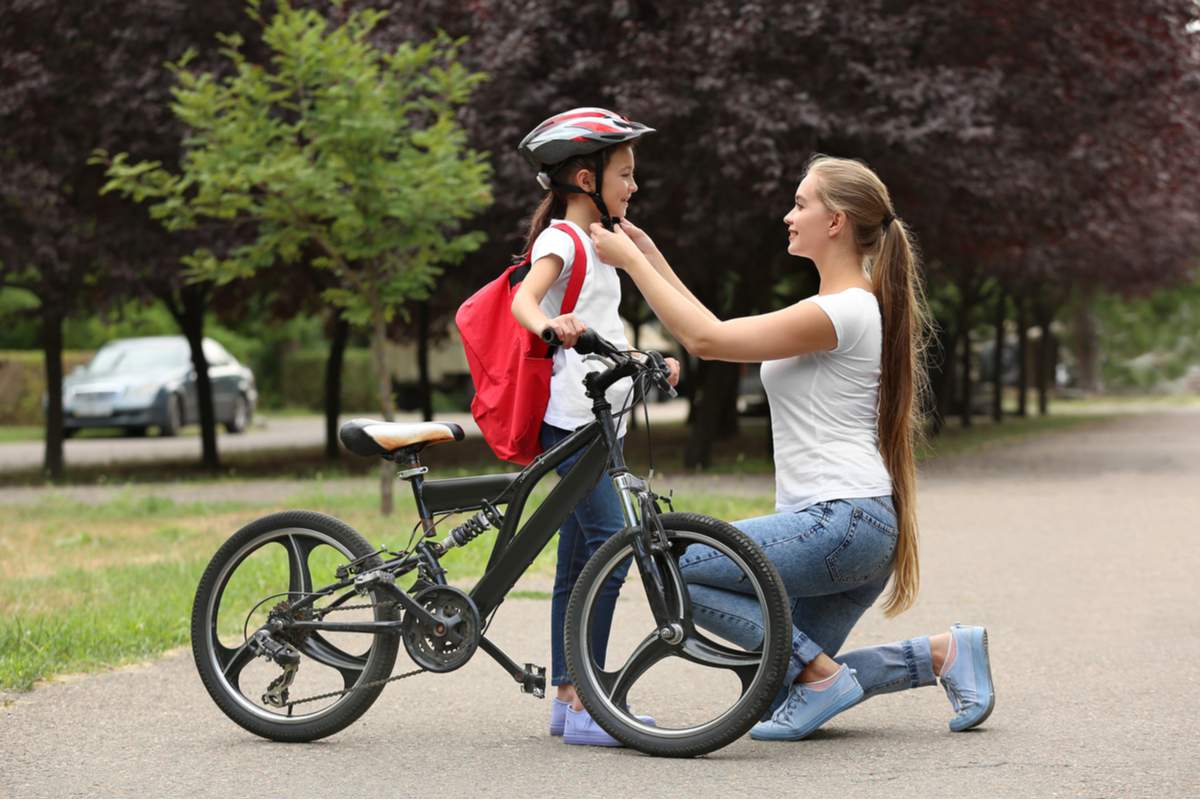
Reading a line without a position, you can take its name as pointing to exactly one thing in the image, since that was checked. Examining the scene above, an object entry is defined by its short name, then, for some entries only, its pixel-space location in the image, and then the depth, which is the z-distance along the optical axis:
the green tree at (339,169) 24.11
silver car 57.81
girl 9.75
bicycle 9.52
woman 9.70
